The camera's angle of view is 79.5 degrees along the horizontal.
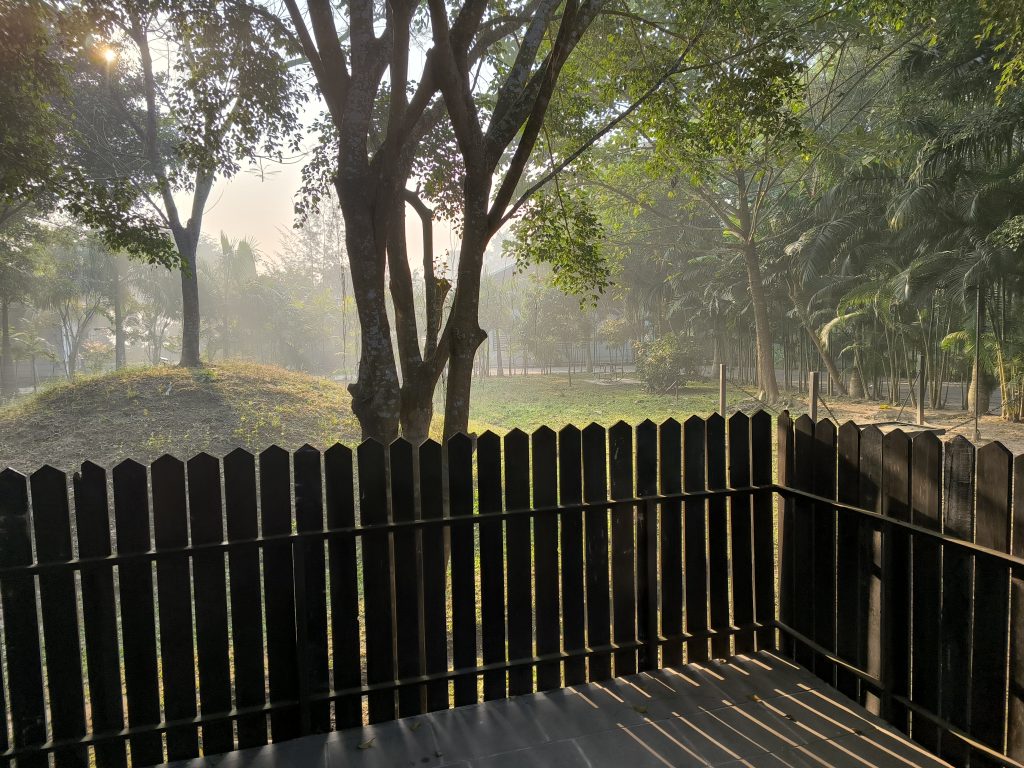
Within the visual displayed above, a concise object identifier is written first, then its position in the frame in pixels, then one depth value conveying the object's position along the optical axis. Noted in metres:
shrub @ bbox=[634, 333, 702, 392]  28.38
